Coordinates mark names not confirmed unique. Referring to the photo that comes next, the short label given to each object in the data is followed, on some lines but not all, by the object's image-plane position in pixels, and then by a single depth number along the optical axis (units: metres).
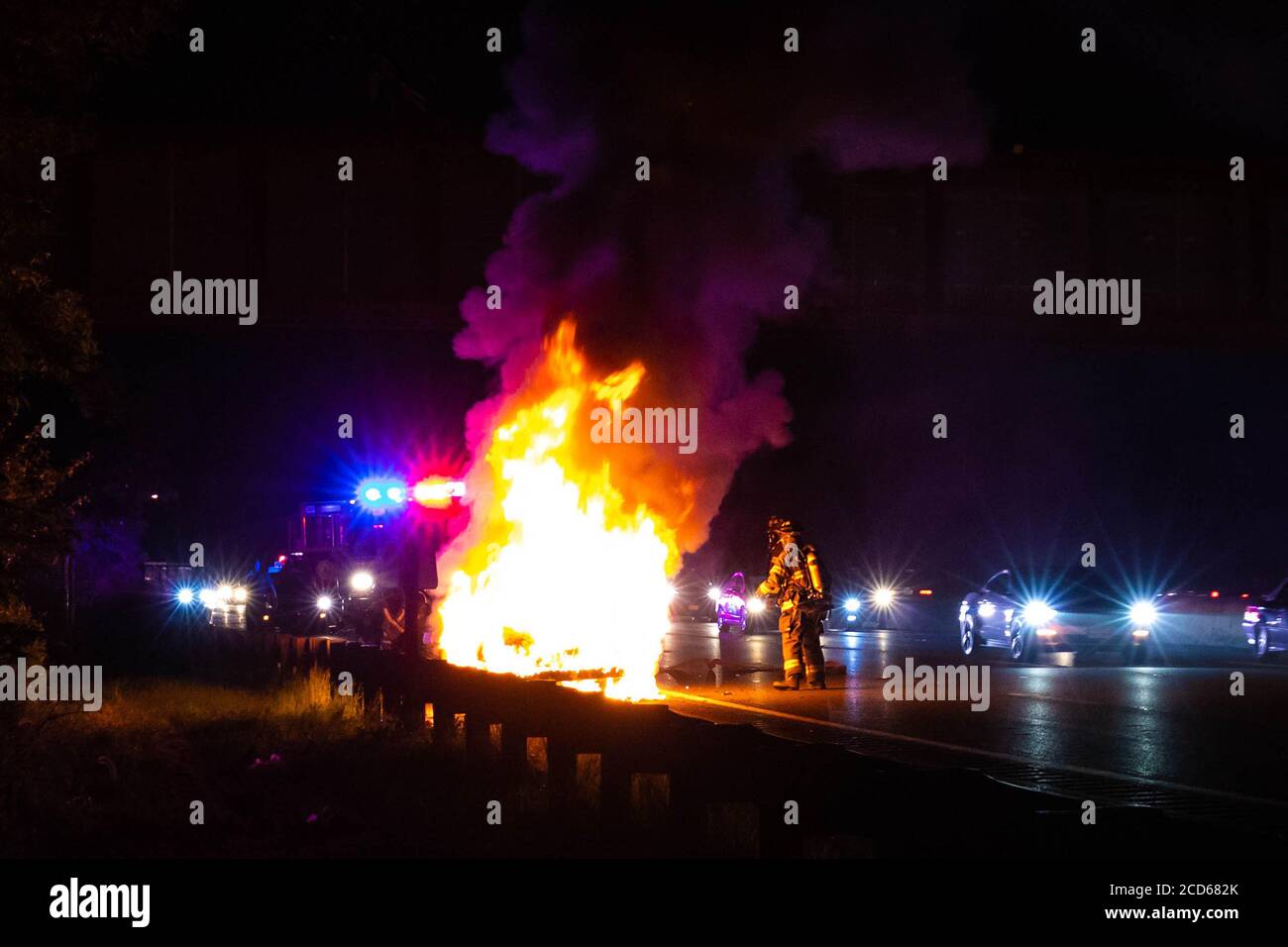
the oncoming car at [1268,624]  23.30
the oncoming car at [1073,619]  22.34
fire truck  28.75
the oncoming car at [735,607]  33.79
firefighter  16.06
